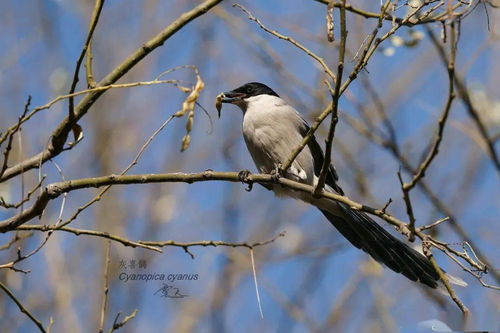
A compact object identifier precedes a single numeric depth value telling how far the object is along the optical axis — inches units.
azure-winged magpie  288.8
